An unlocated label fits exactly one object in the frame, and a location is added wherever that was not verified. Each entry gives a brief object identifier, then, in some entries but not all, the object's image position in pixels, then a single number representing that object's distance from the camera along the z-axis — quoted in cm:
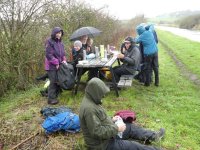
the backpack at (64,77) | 447
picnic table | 459
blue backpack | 336
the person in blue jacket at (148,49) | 518
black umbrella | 529
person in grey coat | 481
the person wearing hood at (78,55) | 505
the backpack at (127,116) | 320
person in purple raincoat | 439
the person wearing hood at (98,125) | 244
